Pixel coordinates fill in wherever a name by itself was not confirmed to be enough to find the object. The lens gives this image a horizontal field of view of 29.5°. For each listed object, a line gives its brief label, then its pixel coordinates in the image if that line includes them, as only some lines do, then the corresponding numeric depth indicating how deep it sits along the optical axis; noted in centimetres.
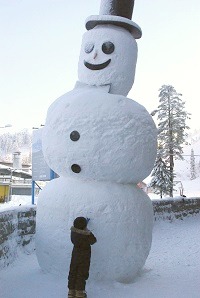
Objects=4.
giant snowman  571
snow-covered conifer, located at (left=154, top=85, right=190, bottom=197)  2981
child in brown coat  515
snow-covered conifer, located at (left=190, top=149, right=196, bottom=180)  8744
